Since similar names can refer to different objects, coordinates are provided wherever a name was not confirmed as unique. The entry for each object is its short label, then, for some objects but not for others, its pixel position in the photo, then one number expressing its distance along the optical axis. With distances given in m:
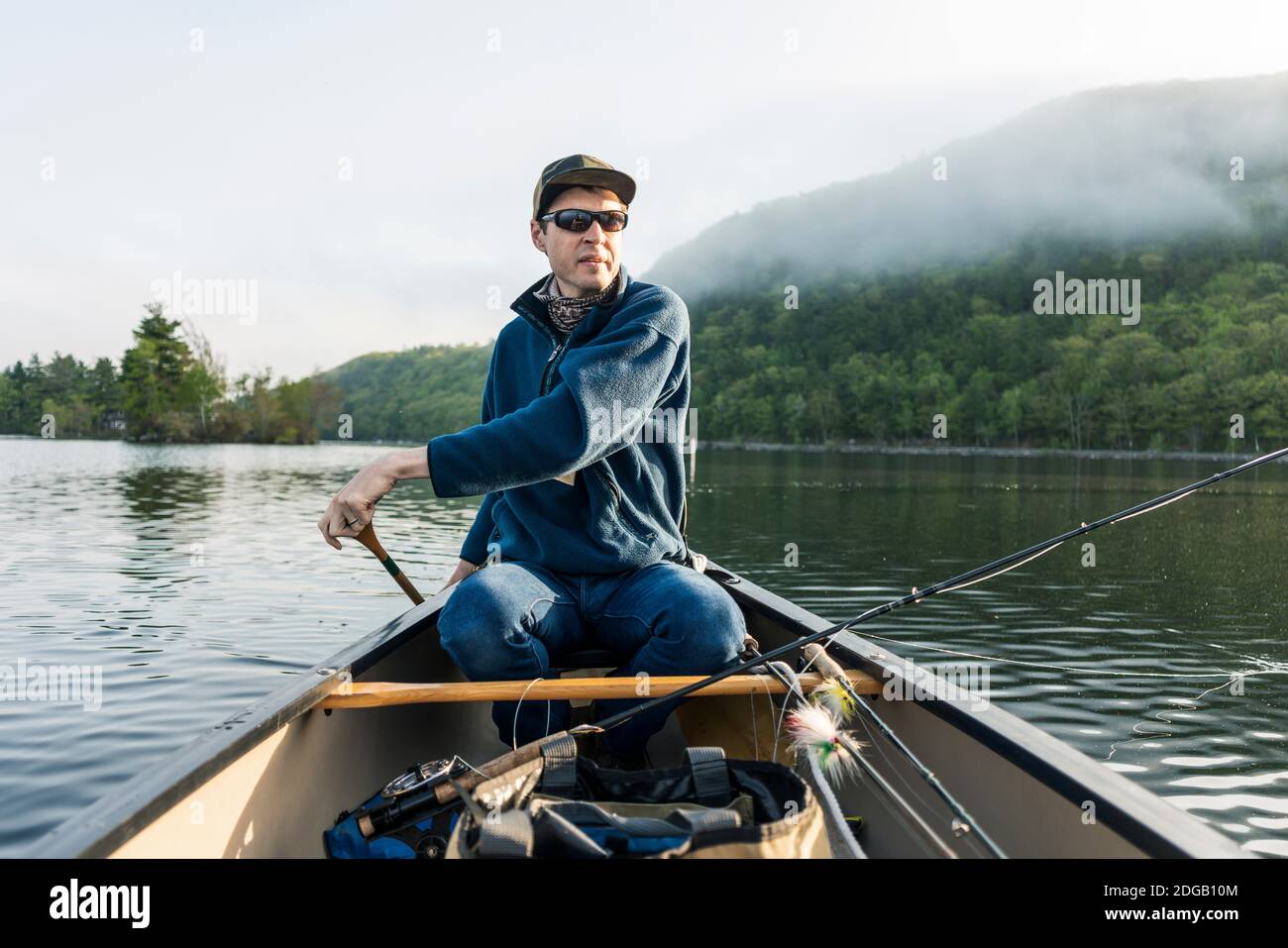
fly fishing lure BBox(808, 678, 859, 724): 2.81
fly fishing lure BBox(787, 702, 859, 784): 2.63
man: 2.68
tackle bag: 1.76
